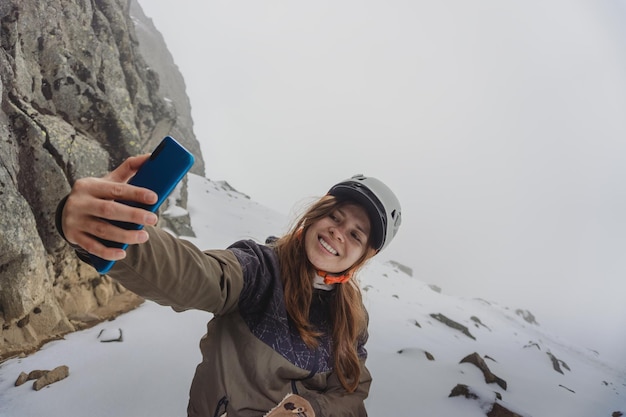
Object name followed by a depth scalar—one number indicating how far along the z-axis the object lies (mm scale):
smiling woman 584
